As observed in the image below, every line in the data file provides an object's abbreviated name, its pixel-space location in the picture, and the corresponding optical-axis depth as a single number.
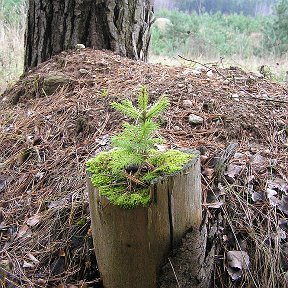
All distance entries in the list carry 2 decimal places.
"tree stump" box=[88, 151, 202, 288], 1.42
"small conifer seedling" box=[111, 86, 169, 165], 1.42
